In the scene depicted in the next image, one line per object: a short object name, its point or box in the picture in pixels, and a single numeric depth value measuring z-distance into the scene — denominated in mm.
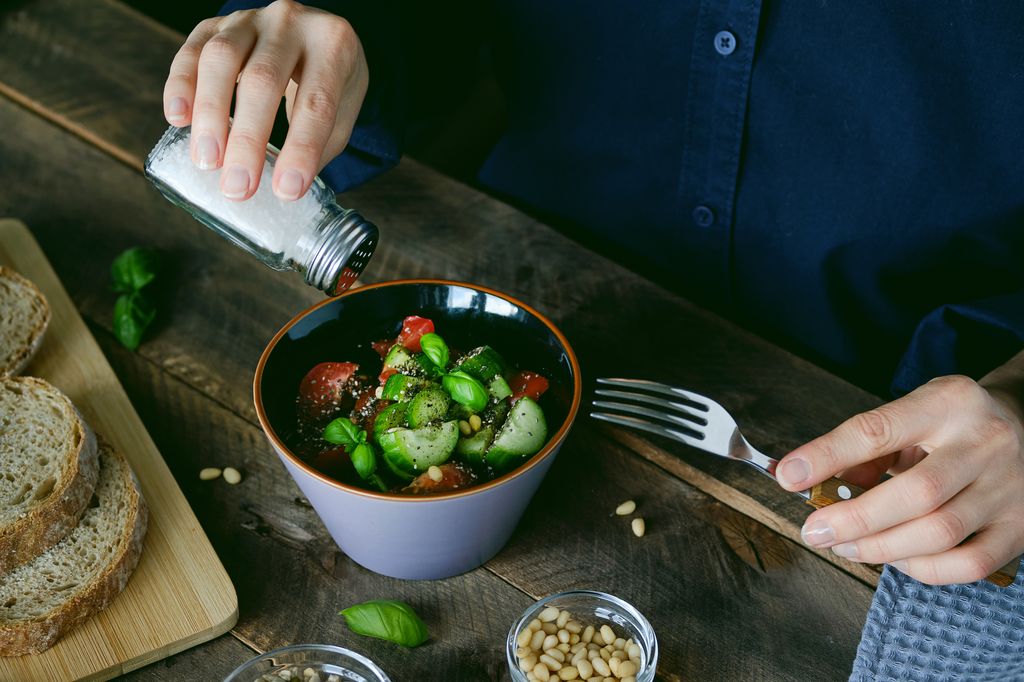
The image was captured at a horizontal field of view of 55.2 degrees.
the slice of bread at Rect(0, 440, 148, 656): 1120
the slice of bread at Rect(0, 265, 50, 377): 1450
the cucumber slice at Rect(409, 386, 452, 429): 1103
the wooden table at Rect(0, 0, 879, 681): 1179
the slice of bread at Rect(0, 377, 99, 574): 1204
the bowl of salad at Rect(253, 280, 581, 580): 1091
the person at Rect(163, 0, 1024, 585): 1088
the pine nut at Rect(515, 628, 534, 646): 1108
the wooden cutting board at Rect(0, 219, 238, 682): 1126
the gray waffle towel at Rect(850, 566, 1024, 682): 1135
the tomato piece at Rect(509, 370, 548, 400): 1203
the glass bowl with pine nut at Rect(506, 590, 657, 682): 1082
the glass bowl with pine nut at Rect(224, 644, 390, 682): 1076
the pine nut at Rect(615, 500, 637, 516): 1296
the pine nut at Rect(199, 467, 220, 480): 1326
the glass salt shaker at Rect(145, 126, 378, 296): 1139
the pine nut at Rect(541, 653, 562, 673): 1085
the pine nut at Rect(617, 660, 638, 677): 1077
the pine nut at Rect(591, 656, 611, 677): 1087
